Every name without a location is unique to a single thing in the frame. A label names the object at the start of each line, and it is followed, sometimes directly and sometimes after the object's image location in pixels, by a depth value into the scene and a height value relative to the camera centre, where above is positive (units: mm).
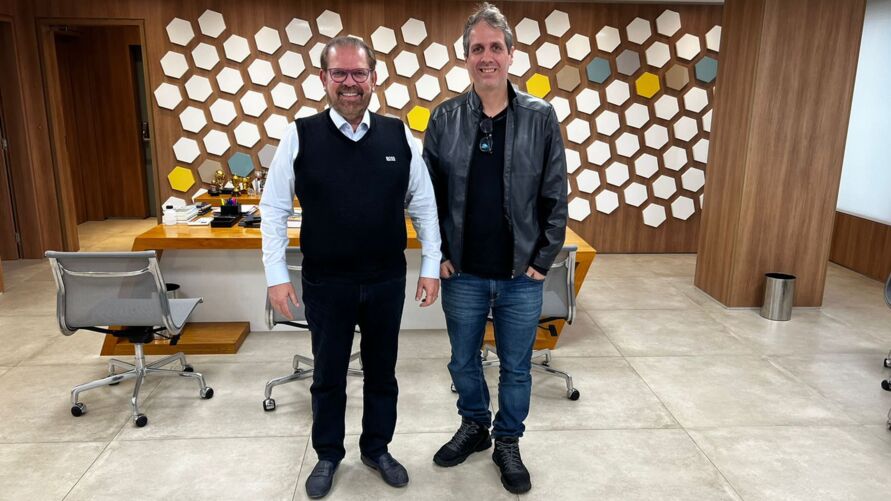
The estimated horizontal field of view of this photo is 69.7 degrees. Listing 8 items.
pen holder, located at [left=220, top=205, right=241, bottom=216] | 4180 -611
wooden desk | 3590 -697
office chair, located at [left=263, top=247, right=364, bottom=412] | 3000 -947
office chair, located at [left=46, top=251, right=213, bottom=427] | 2744 -796
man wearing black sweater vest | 2076 -351
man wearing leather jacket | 2191 -275
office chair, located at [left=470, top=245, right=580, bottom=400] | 3068 -840
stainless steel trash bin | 4484 -1199
